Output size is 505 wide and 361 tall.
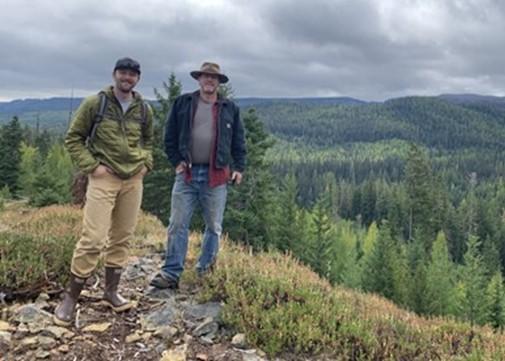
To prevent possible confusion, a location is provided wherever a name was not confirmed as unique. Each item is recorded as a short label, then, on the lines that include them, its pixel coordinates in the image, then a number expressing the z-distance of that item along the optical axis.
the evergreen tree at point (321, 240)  35.56
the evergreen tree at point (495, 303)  31.42
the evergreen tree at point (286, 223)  31.92
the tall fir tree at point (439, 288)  29.58
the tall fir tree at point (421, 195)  54.47
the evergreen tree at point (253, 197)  25.80
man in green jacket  4.70
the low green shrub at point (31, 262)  5.42
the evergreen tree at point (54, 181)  21.08
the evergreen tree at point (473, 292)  32.62
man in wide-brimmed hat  5.49
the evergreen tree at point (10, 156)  34.81
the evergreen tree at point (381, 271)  31.92
